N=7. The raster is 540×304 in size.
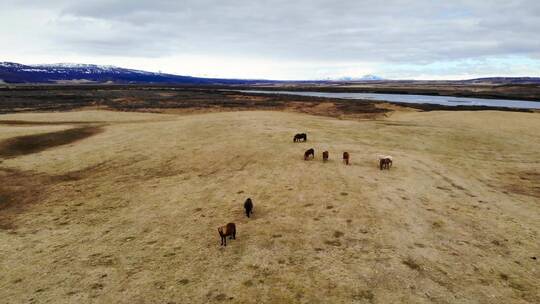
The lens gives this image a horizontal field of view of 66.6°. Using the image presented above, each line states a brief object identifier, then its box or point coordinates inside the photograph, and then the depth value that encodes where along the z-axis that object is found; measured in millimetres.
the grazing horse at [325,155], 28891
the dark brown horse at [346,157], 28625
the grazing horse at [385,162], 27609
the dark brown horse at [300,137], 36397
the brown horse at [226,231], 17000
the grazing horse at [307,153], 29719
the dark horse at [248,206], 20047
